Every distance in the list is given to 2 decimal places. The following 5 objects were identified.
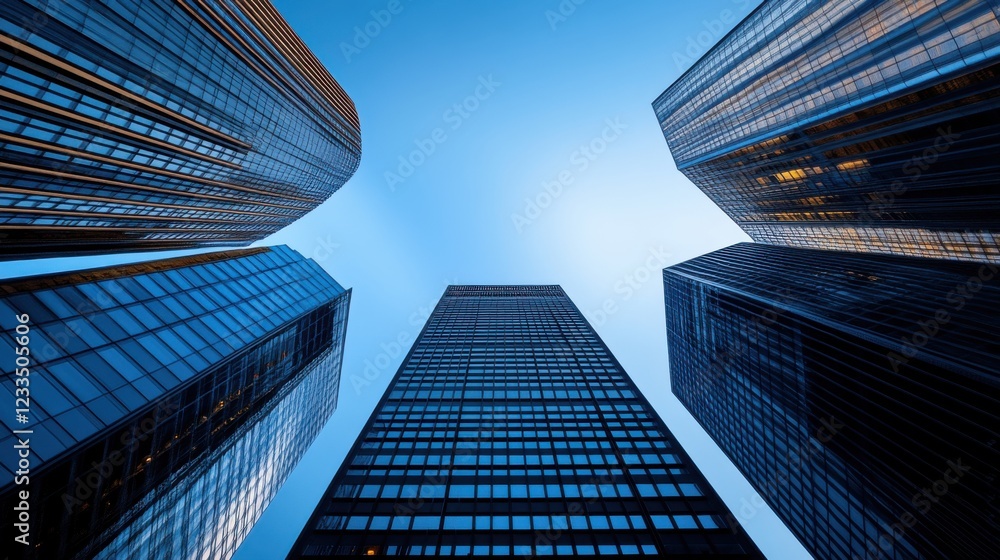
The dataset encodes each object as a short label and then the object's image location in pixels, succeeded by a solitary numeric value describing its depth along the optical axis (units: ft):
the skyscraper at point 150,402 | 59.47
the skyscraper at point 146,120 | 113.29
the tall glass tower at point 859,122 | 119.75
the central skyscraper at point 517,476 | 84.02
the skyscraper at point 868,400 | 94.32
